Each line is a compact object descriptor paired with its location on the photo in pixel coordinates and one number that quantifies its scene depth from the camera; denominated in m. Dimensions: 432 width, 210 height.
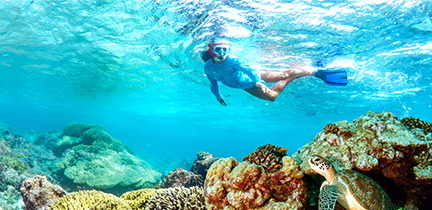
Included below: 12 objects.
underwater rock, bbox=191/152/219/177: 9.52
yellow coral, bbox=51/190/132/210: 4.09
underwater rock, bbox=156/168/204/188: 8.57
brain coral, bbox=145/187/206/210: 4.30
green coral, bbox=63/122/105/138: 18.16
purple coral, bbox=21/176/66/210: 5.02
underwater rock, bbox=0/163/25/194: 9.38
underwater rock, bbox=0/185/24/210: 7.75
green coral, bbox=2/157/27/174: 11.90
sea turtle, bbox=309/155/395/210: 2.60
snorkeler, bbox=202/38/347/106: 7.85
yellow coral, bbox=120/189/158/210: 4.90
